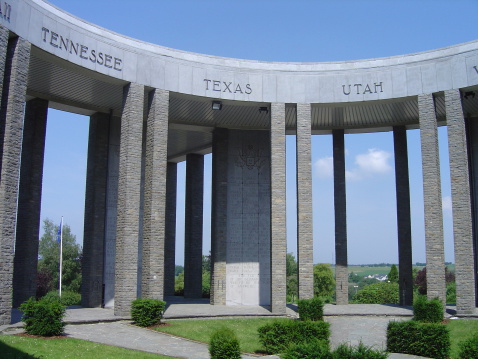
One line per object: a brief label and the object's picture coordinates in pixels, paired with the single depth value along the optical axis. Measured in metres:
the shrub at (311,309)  18.93
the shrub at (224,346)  11.77
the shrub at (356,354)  9.64
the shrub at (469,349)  11.80
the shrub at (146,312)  17.97
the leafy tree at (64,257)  48.41
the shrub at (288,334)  13.73
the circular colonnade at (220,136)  19.27
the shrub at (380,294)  42.22
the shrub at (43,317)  14.60
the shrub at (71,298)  31.55
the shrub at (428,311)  18.17
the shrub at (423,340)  12.90
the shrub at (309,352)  9.93
